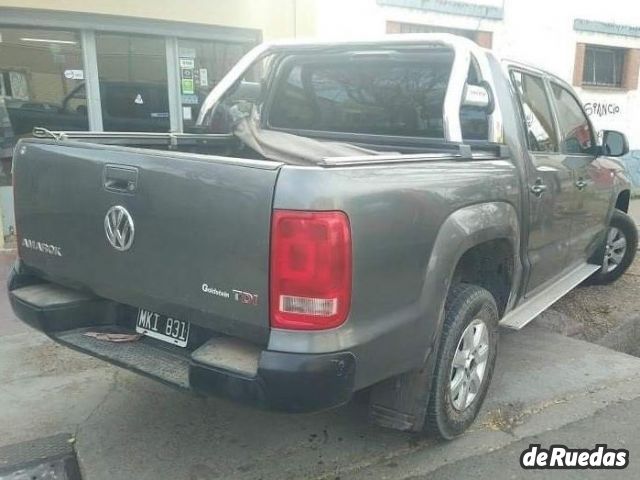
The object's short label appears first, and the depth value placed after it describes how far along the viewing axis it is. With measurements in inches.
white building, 326.6
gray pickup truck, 87.9
